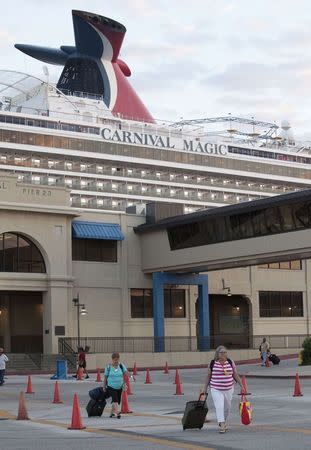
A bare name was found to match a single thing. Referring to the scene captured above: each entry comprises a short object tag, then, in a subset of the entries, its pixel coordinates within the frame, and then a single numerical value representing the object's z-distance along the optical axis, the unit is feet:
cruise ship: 322.75
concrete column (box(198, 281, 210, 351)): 186.50
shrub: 138.10
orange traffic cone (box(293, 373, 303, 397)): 85.26
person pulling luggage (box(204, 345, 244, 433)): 53.36
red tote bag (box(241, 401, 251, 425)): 56.70
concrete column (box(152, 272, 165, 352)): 180.96
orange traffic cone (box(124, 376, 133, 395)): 94.68
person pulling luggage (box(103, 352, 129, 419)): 64.59
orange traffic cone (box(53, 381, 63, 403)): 84.43
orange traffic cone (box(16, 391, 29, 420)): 66.95
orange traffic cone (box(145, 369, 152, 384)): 116.86
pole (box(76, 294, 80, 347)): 162.60
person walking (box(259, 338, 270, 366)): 148.92
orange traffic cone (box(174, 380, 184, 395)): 93.42
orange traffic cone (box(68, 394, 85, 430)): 58.18
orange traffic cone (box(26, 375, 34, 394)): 98.48
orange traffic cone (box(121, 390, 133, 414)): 70.04
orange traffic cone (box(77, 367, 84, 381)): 128.06
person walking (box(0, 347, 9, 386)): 114.93
